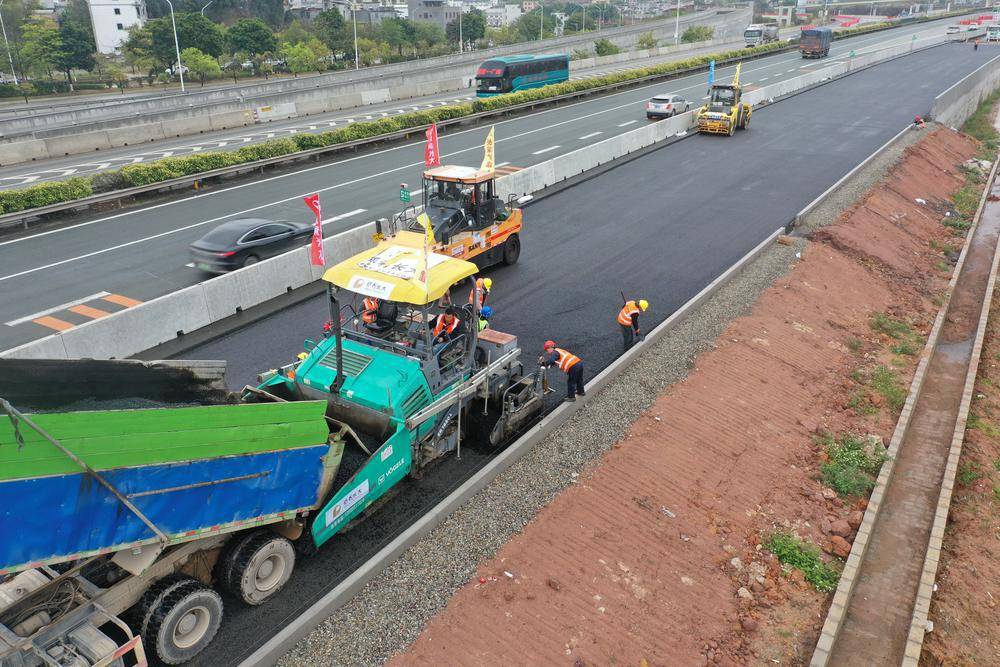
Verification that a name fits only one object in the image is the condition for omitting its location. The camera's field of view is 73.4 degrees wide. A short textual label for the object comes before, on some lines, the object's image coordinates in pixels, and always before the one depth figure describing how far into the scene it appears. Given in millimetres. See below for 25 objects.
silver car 36594
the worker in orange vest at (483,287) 10478
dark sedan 16656
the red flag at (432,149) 18828
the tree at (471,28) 98212
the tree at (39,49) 57062
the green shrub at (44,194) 20750
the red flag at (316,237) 11617
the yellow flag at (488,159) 16453
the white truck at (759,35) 72438
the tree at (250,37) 68125
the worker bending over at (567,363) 10812
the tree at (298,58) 68312
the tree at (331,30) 76338
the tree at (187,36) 62531
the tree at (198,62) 60812
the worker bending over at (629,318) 12969
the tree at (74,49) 59469
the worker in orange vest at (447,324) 9797
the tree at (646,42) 80562
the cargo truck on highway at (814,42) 63281
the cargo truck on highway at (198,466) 5512
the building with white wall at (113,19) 89500
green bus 43156
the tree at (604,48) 72500
